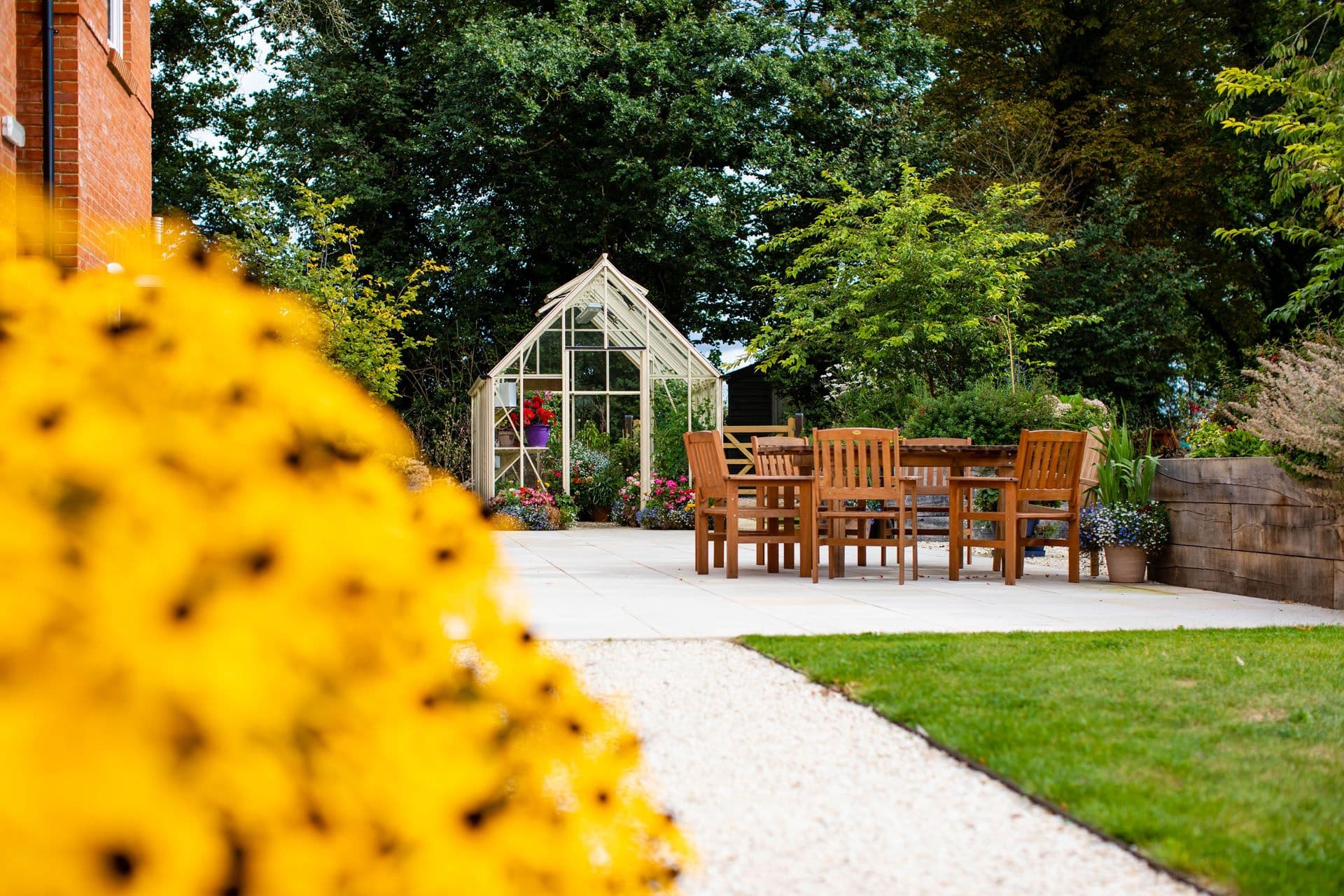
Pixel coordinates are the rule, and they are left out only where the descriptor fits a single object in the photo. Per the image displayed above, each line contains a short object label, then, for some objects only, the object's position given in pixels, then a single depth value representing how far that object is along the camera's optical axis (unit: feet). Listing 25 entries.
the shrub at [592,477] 56.44
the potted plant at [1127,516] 28.37
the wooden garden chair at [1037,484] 27.63
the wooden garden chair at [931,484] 31.71
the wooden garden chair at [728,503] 28.04
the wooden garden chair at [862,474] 27.20
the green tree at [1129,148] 68.74
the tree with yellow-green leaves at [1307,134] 36.94
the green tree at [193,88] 75.25
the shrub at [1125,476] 28.43
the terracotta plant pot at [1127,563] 28.60
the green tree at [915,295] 52.42
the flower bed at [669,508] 53.01
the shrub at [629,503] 55.11
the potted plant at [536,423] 54.60
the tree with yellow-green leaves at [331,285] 51.13
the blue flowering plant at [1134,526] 28.32
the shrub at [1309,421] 22.85
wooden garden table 28.48
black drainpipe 26.68
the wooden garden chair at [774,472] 31.40
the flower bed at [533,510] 52.11
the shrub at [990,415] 40.68
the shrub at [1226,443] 27.27
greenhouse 54.85
